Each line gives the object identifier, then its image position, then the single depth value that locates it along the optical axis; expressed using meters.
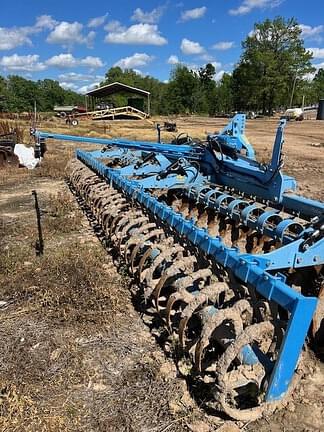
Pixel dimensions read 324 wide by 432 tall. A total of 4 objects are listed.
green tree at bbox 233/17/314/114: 53.09
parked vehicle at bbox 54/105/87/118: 35.78
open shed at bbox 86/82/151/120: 36.12
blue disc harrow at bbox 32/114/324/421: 2.51
